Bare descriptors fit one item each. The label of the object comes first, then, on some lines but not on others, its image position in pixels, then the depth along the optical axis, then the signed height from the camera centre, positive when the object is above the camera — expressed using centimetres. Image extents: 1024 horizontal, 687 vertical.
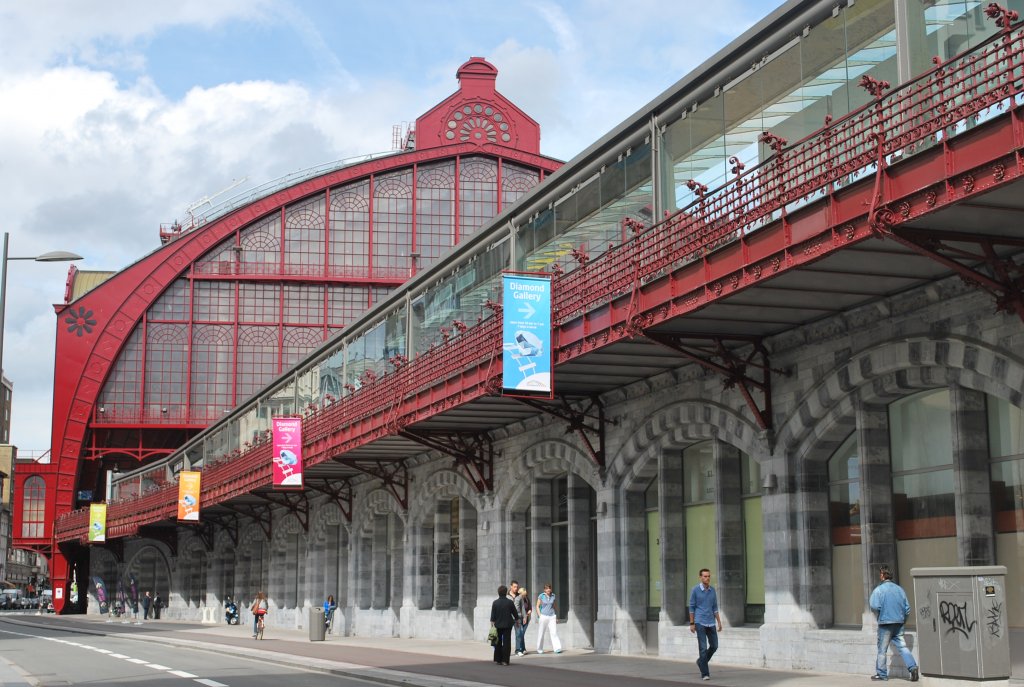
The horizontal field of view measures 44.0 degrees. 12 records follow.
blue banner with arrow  2339 +347
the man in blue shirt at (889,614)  1706 -112
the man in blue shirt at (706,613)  1923 -123
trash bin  3647 -260
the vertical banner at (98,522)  6444 +68
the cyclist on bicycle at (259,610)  3872 -228
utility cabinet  1368 -104
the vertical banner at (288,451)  3962 +259
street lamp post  2406 +523
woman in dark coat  2409 -170
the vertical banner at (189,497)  5322 +158
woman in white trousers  2706 -178
